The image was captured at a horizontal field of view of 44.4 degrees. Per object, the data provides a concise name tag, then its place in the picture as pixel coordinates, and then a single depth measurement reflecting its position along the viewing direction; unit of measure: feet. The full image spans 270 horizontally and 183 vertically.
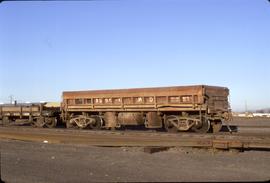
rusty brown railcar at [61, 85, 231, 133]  60.99
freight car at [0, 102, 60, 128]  80.34
